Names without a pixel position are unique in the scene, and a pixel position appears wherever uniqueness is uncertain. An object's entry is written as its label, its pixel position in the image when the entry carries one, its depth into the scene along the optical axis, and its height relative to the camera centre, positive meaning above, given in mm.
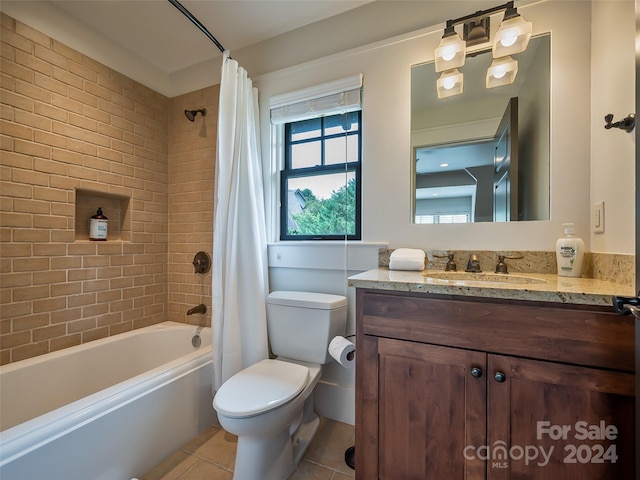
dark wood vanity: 749 -471
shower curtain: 1556 -60
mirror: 1292 +503
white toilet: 1065 -657
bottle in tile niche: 1803 +74
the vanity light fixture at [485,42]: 1227 +950
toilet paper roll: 1240 -532
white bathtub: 935 -788
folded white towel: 1296 -95
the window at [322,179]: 1722 +414
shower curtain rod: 1376 +1206
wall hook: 864 +396
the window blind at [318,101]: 1601 +885
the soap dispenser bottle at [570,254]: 1105 -51
